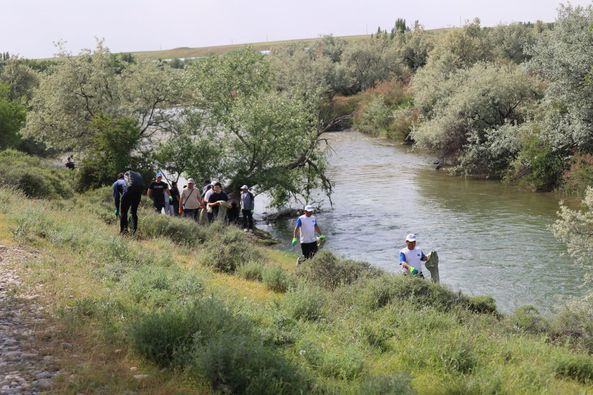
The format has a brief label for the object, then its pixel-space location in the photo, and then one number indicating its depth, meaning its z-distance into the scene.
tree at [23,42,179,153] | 29.41
